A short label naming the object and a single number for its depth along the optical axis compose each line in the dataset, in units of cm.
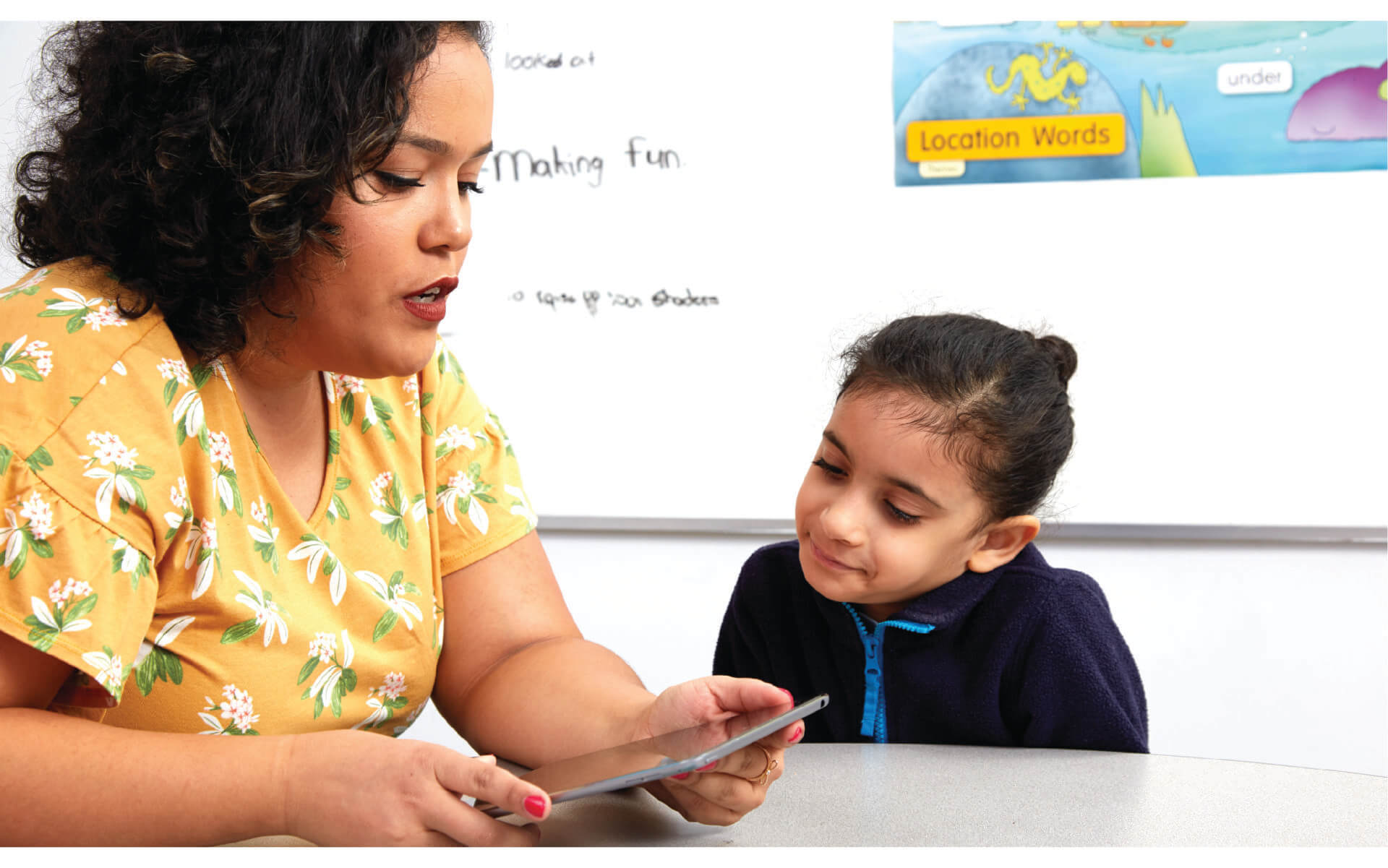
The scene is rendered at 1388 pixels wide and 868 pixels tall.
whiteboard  169
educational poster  163
